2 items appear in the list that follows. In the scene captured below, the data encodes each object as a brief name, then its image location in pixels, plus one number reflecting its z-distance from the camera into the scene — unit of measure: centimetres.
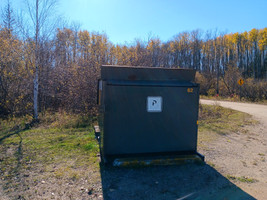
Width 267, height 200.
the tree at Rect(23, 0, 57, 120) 886
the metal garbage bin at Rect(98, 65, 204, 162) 375
